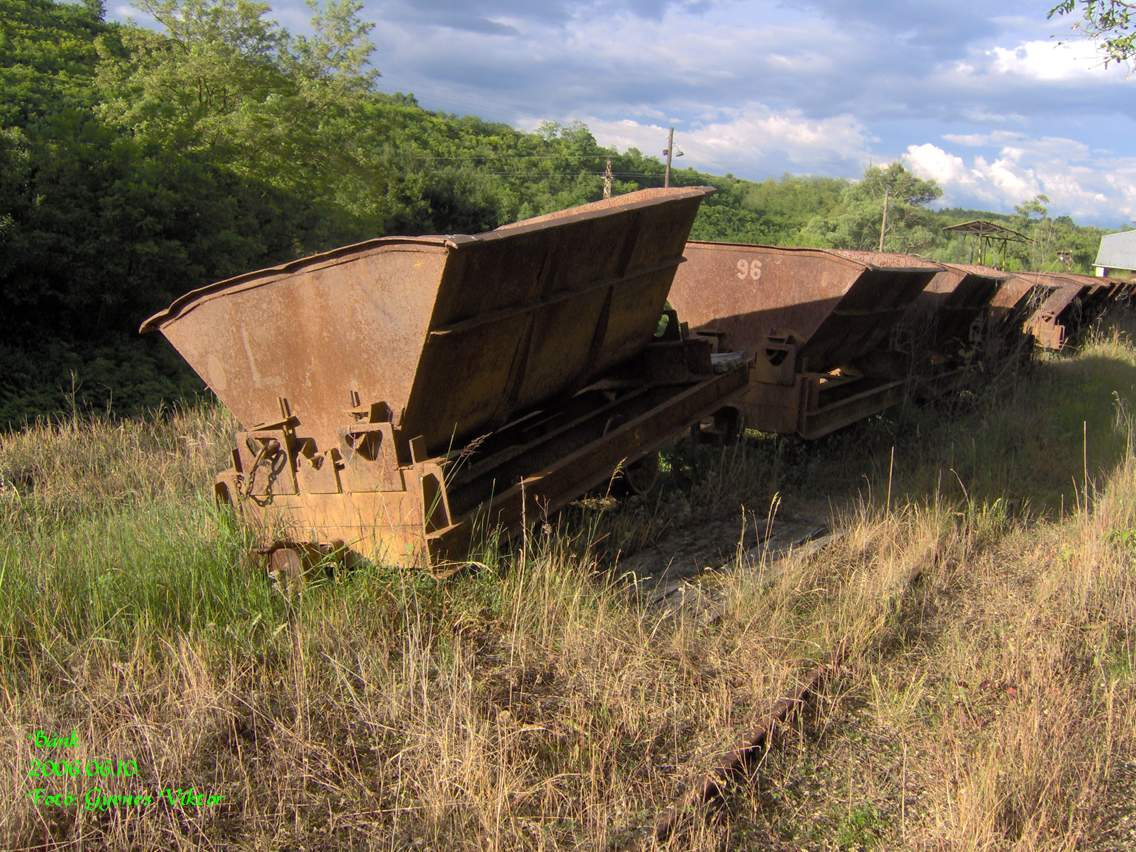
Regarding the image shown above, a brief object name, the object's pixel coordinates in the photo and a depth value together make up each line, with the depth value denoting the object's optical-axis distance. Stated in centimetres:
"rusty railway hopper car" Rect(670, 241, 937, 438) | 775
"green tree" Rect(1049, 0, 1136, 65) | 1005
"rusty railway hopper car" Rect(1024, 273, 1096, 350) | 1521
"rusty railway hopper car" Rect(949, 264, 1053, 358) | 1217
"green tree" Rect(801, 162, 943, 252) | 6844
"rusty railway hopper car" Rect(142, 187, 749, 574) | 416
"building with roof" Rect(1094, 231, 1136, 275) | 7138
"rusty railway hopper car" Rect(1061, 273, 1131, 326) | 1817
